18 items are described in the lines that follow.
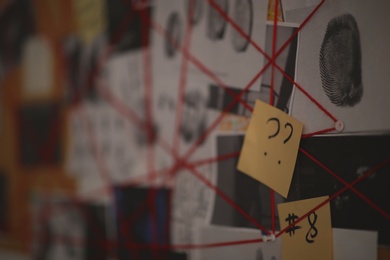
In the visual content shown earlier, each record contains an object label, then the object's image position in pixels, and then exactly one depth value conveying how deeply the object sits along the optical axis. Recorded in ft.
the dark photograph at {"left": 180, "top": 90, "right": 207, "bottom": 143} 2.54
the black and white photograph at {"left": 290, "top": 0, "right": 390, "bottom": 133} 1.93
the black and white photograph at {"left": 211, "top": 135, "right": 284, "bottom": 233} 2.25
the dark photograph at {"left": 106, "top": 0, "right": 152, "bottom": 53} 2.80
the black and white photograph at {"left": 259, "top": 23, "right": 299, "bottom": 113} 2.16
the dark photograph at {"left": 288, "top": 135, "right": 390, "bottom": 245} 1.92
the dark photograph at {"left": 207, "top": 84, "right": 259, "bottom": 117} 2.32
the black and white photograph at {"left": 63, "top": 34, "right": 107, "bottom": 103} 3.05
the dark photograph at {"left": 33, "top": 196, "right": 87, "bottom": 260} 3.13
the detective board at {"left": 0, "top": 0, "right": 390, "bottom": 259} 2.00
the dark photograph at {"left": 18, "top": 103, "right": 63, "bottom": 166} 3.30
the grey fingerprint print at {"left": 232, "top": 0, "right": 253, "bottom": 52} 2.34
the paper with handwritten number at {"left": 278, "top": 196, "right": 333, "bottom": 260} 2.04
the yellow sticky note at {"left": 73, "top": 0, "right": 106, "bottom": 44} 3.02
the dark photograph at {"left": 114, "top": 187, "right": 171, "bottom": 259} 2.70
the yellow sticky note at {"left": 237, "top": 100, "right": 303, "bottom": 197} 2.13
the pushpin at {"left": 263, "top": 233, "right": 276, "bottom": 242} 2.19
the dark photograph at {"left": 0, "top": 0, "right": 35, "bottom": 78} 3.47
